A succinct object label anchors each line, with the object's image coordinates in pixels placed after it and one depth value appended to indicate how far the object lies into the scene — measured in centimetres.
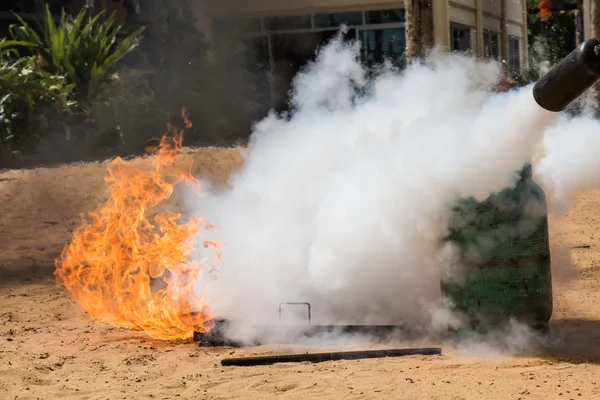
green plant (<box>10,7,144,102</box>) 1645
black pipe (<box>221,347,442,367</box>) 659
